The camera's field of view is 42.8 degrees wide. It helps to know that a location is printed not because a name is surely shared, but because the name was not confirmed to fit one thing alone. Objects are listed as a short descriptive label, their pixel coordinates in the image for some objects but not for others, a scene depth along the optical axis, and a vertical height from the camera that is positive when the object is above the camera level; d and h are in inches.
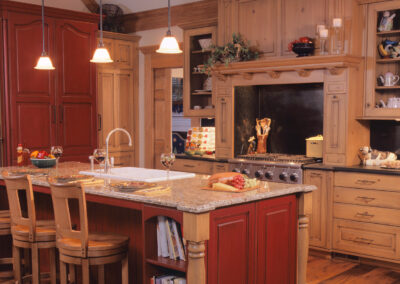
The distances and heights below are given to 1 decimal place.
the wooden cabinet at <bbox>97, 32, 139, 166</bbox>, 293.3 +9.2
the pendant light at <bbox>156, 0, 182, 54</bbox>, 156.5 +20.2
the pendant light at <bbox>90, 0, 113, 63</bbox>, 174.4 +18.8
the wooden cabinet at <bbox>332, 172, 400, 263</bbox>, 186.7 -39.6
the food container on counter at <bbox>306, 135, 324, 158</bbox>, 217.3 -15.5
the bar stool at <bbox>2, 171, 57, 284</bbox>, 144.8 -34.6
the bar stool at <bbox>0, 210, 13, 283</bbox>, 160.7 -37.7
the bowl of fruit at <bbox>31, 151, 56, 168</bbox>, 184.4 -18.0
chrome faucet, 165.0 -17.8
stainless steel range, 208.1 -23.7
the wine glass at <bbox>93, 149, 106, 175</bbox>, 161.8 -14.2
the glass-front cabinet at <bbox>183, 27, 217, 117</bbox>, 253.3 +16.8
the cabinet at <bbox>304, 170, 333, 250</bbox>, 201.9 -39.2
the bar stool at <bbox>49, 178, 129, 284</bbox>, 127.0 -33.8
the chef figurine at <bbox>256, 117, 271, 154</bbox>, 241.6 -11.3
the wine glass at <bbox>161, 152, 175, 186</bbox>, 144.3 -13.8
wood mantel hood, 195.0 +18.5
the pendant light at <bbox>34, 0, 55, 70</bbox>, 191.8 +18.1
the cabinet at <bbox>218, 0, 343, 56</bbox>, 205.5 +38.4
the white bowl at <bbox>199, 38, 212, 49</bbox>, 248.5 +33.0
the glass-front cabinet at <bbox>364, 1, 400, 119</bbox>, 197.9 +17.9
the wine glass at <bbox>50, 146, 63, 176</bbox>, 184.4 -14.9
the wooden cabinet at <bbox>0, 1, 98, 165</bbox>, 243.9 +13.1
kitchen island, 113.4 -30.4
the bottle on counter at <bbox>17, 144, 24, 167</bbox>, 194.1 -18.0
